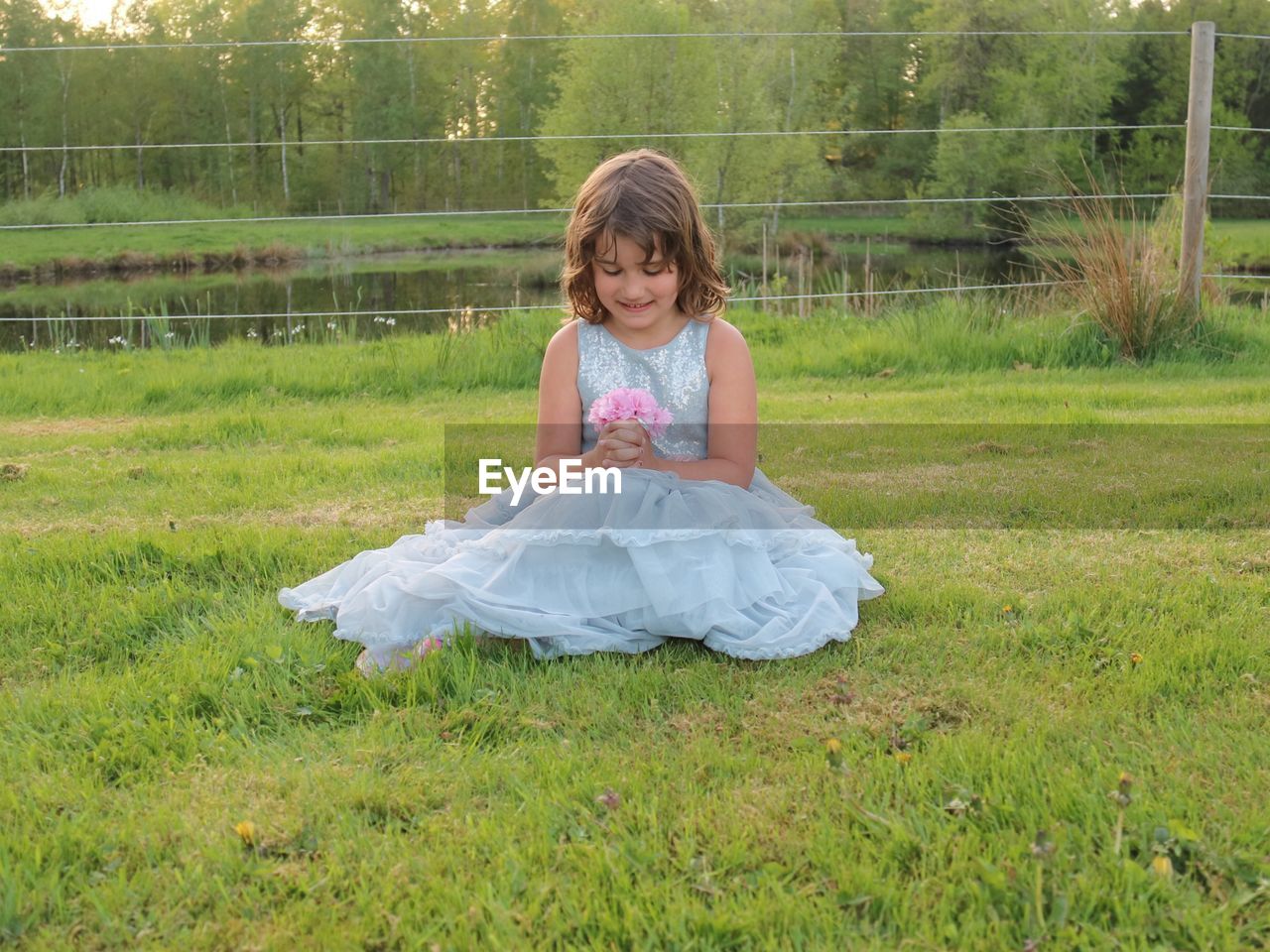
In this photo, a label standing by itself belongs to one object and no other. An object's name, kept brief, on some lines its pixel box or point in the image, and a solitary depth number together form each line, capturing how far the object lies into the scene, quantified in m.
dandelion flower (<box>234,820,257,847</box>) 1.82
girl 2.56
